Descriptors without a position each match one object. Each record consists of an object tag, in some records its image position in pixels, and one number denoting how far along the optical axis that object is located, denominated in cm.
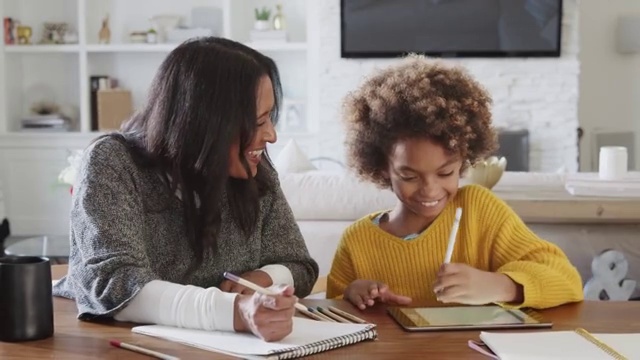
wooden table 121
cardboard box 612
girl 166
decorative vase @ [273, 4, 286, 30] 607
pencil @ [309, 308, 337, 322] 138
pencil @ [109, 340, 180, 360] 118
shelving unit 623
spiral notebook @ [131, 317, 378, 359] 120
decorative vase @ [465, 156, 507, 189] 315
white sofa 299
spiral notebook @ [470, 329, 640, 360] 119
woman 141
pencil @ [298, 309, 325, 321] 139
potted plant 601
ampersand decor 278
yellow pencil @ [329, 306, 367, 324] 138
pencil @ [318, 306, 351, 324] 137
